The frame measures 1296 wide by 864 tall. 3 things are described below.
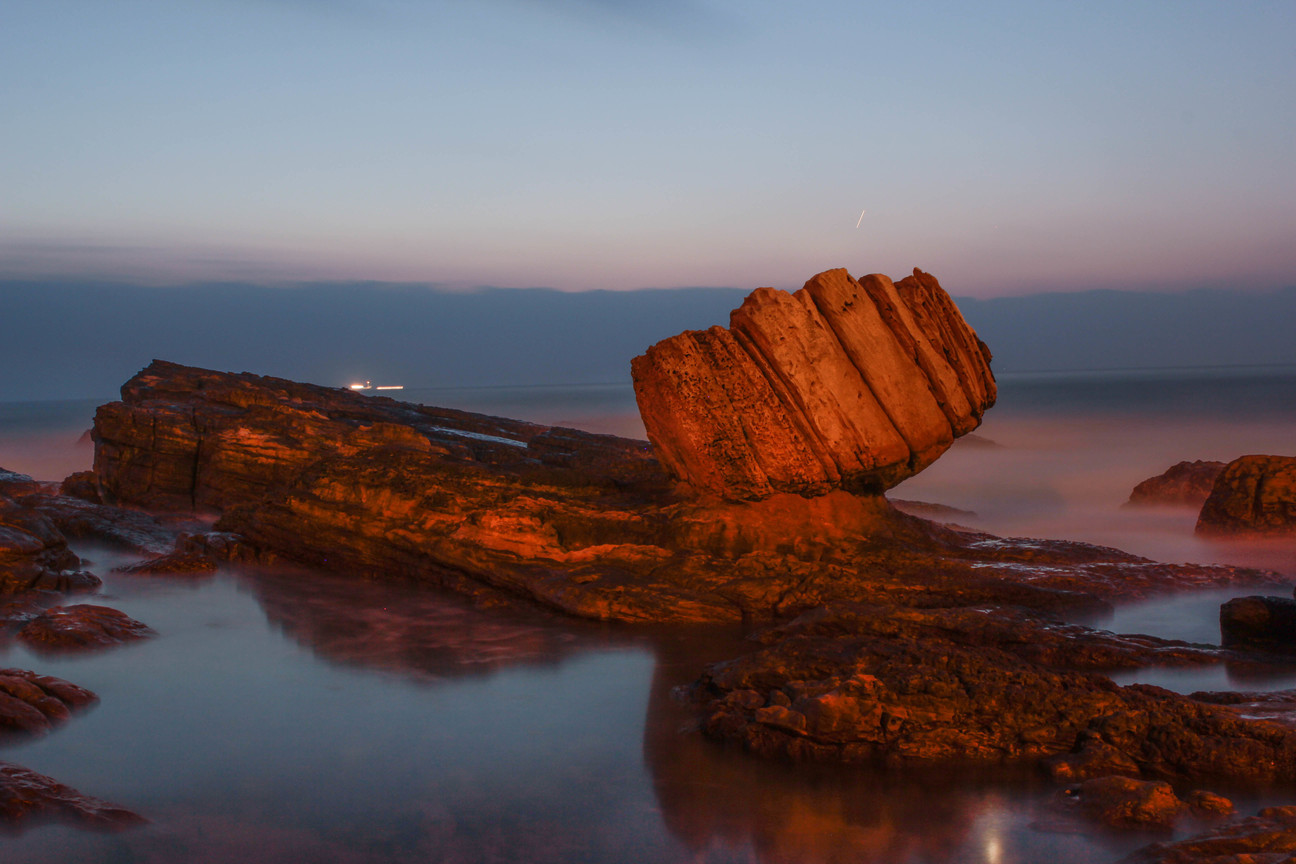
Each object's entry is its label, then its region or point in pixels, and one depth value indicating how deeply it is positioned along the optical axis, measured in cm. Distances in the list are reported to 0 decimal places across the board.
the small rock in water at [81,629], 863
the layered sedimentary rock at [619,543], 959
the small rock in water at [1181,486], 1784
